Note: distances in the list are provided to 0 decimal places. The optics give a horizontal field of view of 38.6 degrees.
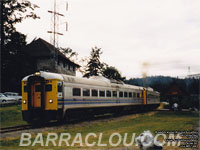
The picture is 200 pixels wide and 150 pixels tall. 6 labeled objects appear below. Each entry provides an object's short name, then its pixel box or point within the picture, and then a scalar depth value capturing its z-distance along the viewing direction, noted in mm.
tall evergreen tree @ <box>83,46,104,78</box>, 77125
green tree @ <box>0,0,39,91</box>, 23433
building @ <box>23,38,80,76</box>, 47781
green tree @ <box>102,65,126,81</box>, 82794
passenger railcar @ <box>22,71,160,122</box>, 17562
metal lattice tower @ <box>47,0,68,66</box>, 33422
